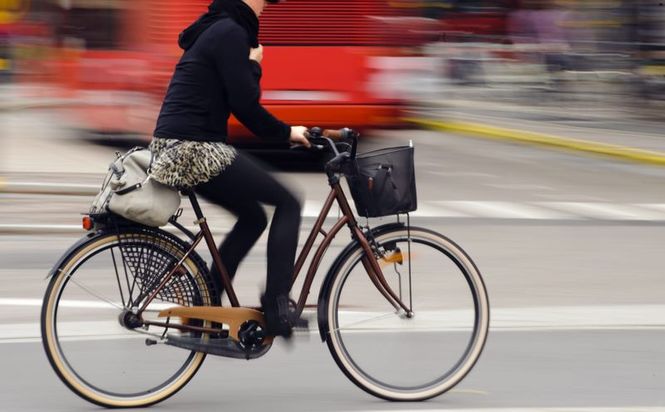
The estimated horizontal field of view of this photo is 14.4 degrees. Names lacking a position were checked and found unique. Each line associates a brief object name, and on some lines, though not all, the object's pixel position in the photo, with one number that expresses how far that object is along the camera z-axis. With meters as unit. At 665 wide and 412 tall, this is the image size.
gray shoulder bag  9.32
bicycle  9.56
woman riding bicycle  9.26
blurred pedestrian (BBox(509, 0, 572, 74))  40.26
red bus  24.28
